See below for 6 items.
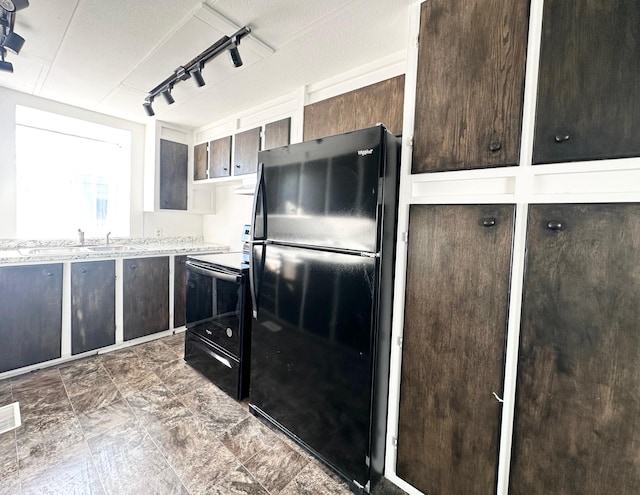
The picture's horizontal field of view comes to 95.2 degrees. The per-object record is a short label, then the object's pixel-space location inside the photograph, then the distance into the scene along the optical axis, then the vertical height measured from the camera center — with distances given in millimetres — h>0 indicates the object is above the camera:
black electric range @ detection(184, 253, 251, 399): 2102 -733
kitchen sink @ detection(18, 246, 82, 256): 2611 -291
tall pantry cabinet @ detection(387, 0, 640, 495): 947 -54
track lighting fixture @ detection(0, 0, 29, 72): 1376 +1001
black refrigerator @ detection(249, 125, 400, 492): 1378 -307
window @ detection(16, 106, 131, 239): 2953 +492
